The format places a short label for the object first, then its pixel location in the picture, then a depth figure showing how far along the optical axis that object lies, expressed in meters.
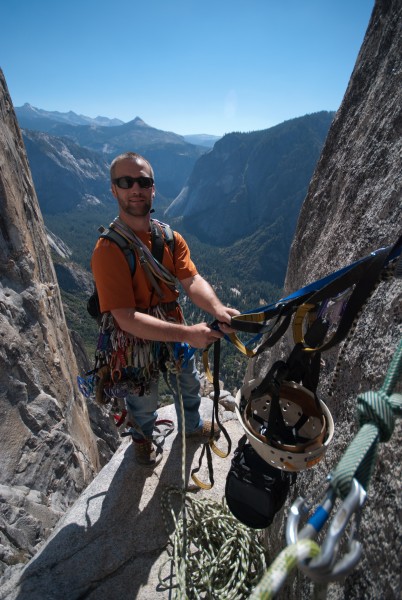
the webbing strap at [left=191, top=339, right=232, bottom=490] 2.18
